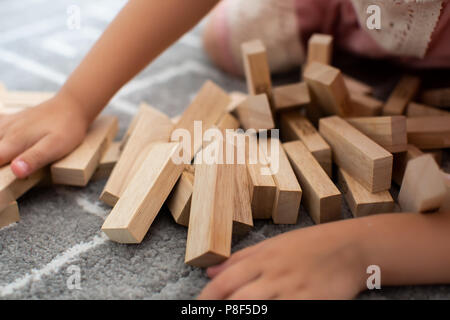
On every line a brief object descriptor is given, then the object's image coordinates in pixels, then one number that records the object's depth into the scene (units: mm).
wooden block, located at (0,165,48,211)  730
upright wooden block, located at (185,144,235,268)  605
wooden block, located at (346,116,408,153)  725
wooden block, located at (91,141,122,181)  845
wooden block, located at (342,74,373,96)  982
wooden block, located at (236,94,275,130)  799
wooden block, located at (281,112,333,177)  767
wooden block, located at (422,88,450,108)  930
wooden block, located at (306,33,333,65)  963
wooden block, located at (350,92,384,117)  894
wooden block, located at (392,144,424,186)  751
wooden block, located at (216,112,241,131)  856
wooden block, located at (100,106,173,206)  761
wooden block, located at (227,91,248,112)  909
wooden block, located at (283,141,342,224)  681
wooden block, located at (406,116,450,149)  811
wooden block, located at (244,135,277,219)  694
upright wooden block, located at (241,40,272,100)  856
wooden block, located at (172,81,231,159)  828
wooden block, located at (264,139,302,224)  683
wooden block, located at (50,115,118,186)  792
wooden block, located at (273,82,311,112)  847
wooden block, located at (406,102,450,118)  879
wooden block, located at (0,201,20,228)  736
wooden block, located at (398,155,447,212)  598
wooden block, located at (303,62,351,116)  796
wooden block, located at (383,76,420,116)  909
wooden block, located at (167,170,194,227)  696
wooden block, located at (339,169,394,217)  687
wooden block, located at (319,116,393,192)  681
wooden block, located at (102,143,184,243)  656
